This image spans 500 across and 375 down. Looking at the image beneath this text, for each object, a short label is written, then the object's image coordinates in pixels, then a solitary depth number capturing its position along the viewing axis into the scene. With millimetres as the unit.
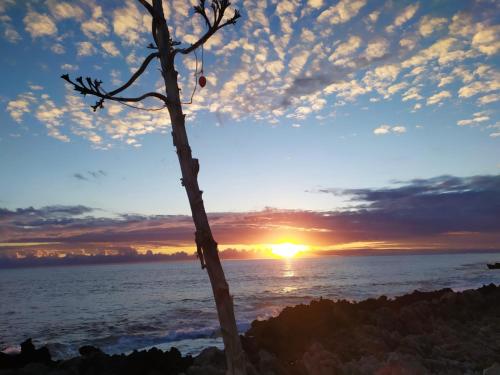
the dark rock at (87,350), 14651
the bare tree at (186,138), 4688
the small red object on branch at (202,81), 5216
